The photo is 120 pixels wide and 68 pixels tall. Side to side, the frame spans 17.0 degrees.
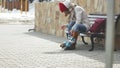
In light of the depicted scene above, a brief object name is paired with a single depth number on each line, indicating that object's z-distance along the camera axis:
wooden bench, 9.47
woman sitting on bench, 9.50
